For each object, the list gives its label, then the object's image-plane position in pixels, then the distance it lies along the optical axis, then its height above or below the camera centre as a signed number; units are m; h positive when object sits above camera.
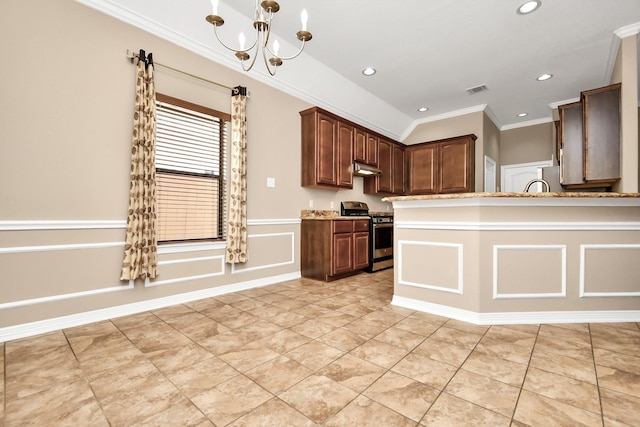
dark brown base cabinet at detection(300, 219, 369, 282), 4.16 -0.45
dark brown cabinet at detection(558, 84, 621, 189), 3.69 +1.04
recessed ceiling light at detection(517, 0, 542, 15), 3.06 +2.27
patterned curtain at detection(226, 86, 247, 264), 3.51 +0.40
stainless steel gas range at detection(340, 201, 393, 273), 4.89 -0.32
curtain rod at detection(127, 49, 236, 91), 2.76 +1.57
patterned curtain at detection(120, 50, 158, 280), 2.72 +0.29
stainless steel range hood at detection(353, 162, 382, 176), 5.16 +0.89
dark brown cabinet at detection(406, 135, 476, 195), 5.80 +1.11
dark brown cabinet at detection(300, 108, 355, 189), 4.38 +1.06
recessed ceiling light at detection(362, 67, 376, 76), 4.54 +2.32
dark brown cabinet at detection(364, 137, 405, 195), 5.86 +1.00
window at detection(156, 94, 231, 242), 3.07 +0.53
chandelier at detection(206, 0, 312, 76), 1.66 +1.23
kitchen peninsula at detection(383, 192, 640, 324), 2.54 -0.35
